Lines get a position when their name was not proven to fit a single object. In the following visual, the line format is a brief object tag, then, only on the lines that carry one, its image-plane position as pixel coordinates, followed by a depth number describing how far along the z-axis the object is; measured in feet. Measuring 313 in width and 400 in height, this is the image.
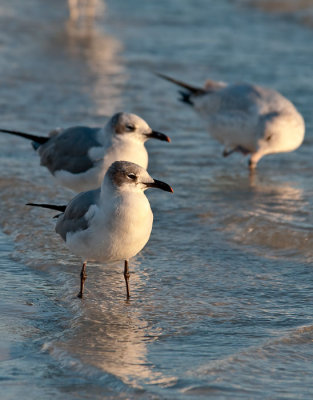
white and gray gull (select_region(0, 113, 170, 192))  37.55
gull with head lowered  47.83
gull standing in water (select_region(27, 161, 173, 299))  28.68
